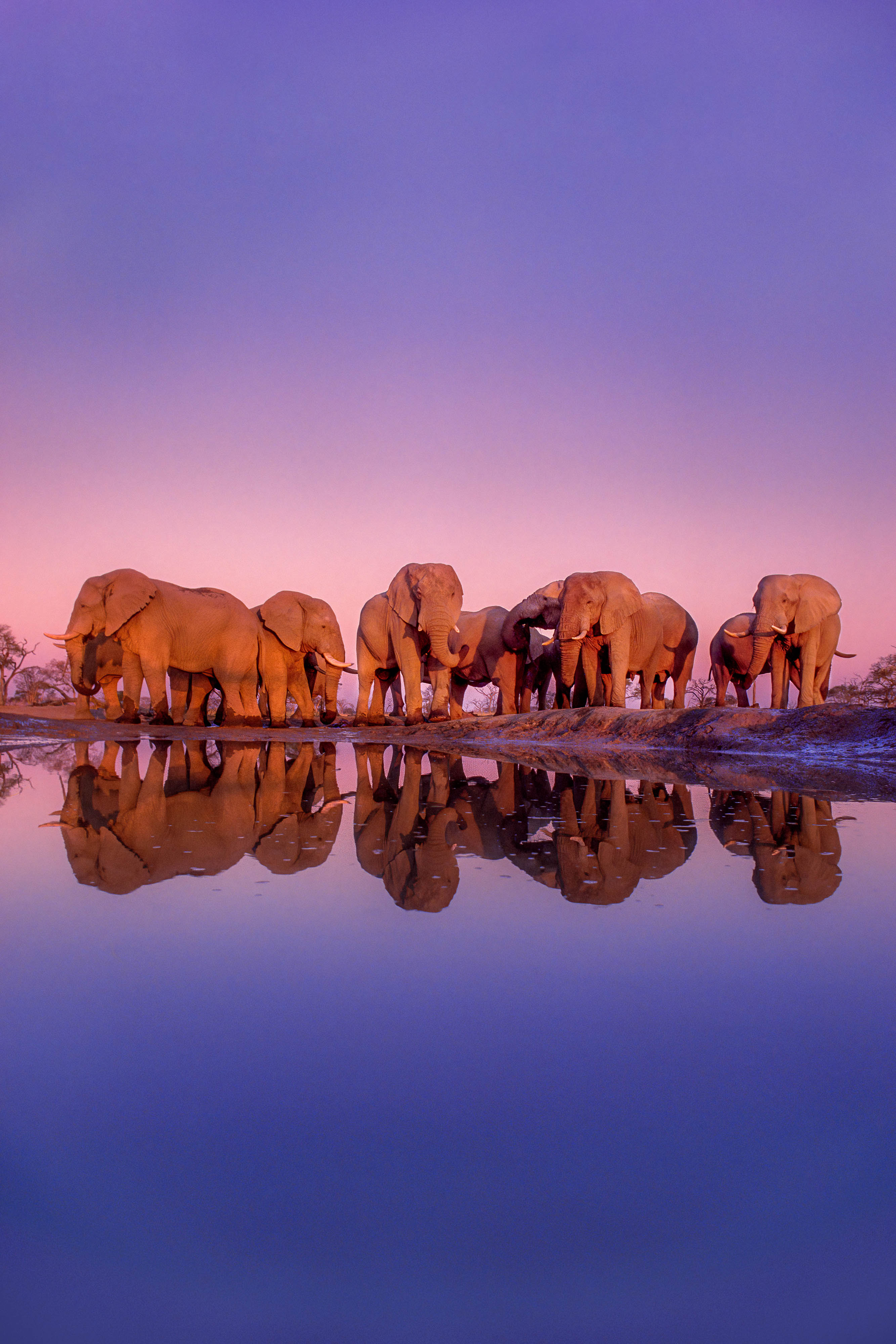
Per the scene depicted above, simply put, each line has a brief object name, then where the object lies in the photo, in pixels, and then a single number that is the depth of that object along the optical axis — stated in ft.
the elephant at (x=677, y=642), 68.64
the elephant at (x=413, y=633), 51.47
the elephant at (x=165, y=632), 50.14
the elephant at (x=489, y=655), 62.13
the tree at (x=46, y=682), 92.73
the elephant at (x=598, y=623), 52.13
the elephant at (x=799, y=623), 57.36
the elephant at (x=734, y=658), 68.59
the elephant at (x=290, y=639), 58.39
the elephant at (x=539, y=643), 58.18
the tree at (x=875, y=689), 91.20
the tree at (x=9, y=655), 89.20
